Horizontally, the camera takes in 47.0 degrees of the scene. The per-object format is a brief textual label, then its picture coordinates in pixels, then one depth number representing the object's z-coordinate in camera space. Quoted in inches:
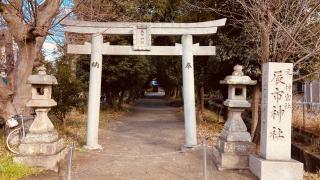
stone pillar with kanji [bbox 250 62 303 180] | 315.6
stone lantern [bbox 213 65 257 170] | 358.9
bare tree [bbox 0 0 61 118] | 419.2
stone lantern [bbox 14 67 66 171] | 350.9
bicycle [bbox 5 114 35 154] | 409.9
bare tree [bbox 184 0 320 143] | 368.5
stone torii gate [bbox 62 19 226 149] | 461.7
